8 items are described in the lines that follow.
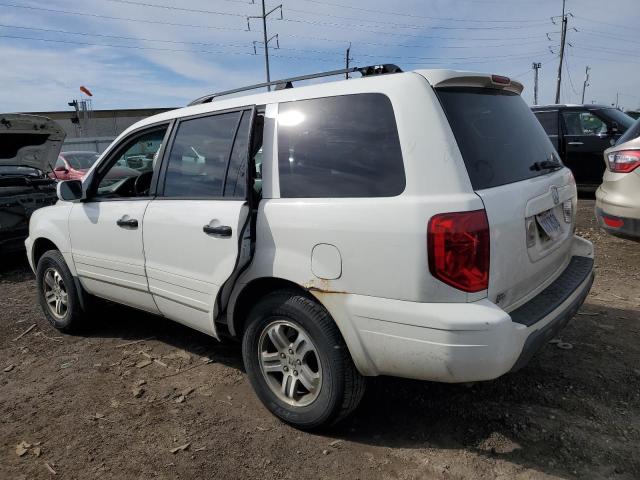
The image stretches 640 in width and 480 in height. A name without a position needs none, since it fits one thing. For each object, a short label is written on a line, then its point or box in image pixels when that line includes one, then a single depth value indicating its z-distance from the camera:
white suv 2.20
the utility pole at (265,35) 35.16
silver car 4.57
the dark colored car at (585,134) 8.95
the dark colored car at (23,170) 6.43
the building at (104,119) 46.04
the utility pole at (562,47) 40.00
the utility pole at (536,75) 62.58
